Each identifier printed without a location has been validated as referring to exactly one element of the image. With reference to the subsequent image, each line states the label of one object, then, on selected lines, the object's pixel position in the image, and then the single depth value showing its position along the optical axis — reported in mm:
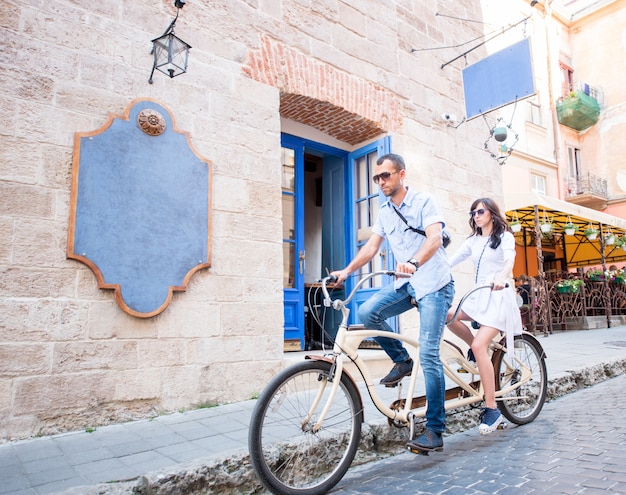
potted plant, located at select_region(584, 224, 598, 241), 13280
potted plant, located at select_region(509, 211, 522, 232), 11772
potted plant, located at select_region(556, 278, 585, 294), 11547
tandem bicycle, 2561
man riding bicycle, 3158
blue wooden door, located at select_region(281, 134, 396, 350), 6082
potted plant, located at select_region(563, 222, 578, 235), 12289
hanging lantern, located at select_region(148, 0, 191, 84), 4223
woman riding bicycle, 3661
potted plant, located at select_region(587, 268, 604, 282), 12812
